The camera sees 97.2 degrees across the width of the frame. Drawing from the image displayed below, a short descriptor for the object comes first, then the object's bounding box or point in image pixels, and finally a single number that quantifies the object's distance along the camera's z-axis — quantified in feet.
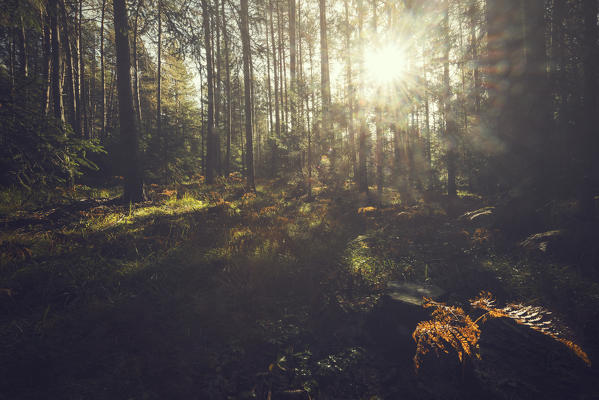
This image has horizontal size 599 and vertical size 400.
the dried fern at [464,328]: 9.45
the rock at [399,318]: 11.49
